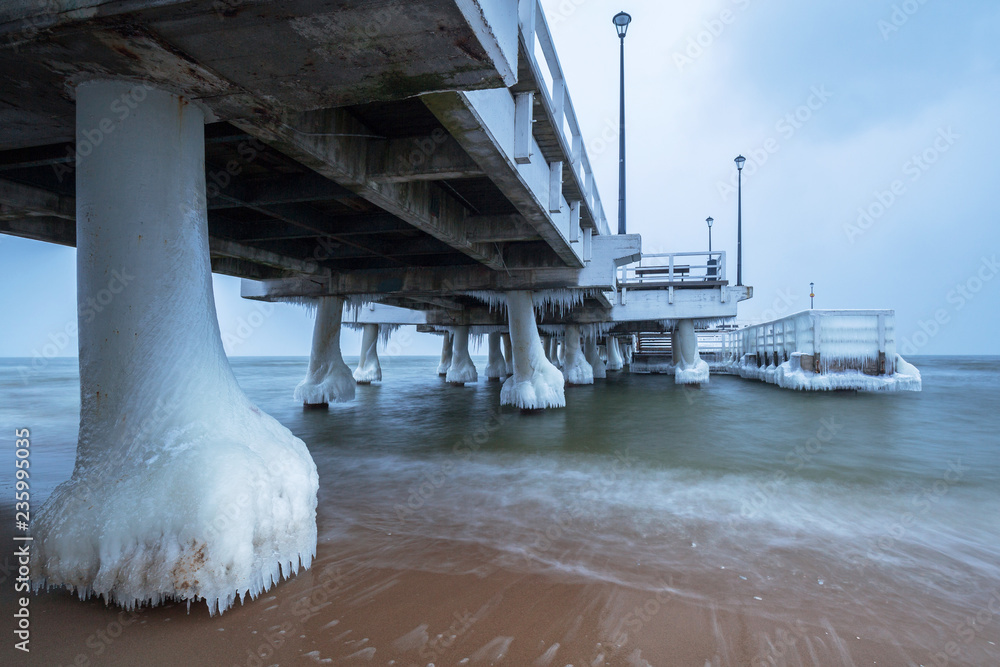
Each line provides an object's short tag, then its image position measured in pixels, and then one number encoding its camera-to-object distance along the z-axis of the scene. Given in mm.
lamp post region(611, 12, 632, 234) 20000
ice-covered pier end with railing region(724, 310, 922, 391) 25297
